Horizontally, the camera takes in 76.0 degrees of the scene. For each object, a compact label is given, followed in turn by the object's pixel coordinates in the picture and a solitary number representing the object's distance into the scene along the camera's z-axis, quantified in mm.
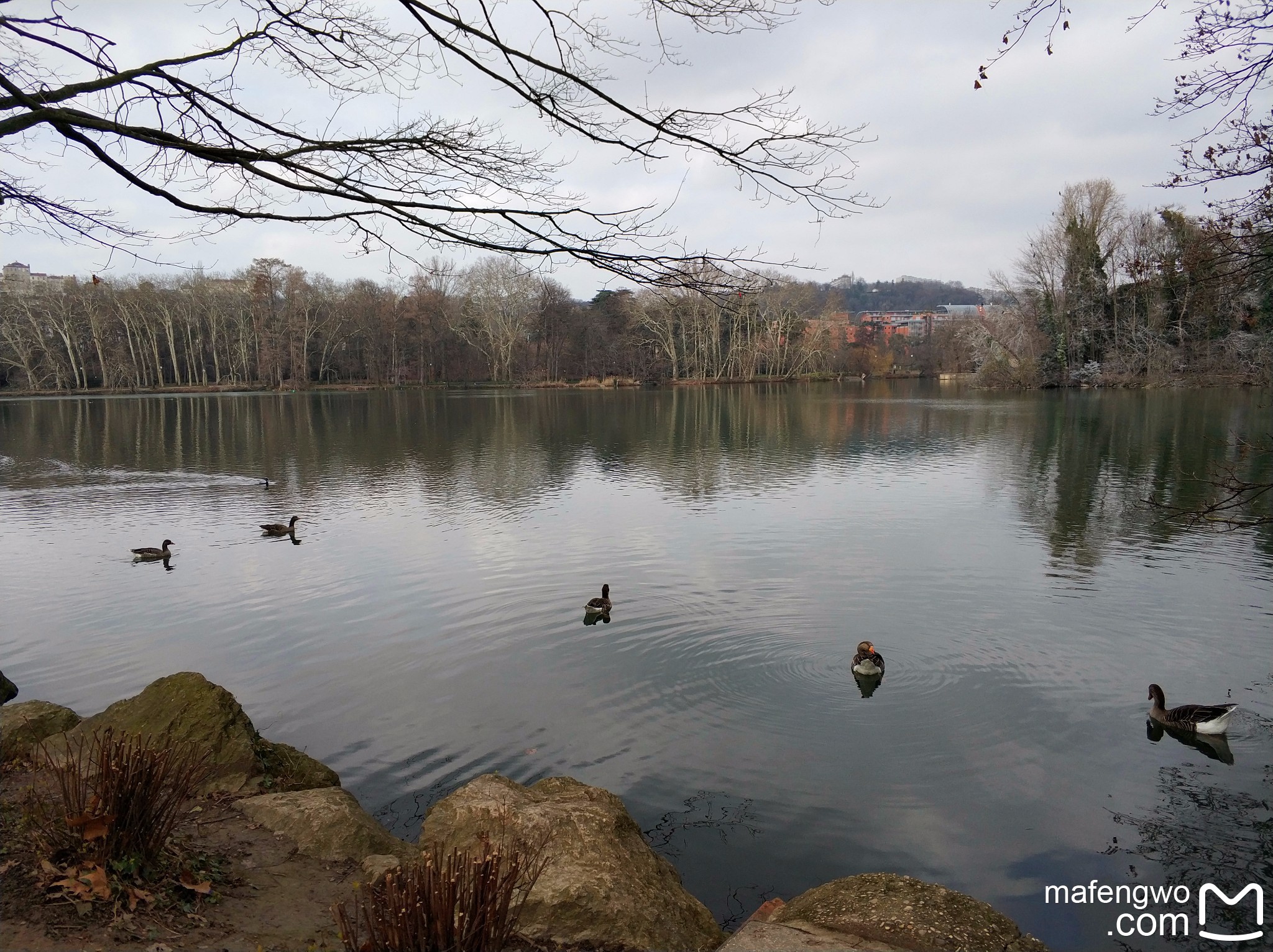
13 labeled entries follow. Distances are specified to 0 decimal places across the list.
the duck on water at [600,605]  10852
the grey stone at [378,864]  4172
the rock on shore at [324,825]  4512
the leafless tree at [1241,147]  5367
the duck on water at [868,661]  8625
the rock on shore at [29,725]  5457
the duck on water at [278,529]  16094
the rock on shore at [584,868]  3943
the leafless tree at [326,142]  4379
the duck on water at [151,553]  14328
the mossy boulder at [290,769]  5598
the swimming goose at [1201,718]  7164
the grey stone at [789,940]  3621
